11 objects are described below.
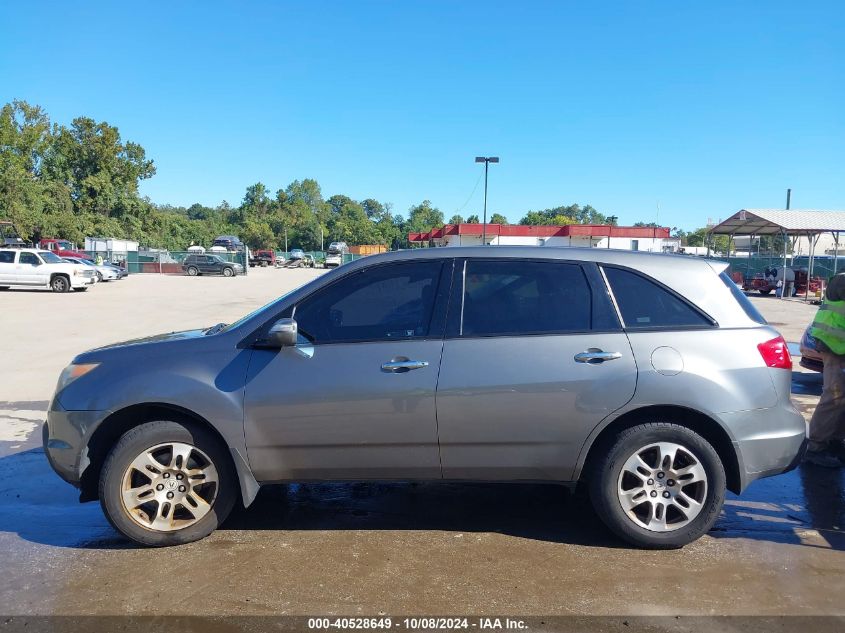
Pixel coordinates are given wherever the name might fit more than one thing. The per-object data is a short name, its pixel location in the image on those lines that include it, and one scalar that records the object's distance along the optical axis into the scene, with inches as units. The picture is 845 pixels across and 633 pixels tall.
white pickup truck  950.4
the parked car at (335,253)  2564.2
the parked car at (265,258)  2728.8
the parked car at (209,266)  1795.0
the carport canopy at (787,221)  1106.7
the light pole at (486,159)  1241.3
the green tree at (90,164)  2322.8
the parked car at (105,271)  1248.2
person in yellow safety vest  200.7
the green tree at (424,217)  5174.7
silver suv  143.2
